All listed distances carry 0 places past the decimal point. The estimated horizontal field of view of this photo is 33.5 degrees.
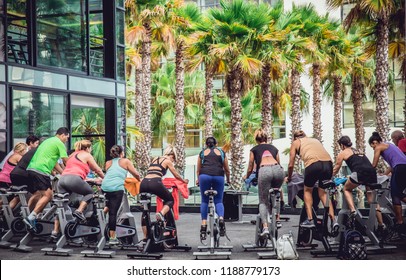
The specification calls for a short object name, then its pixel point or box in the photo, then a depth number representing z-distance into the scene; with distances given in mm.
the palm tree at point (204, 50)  20188
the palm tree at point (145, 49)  23969
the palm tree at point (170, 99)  30281
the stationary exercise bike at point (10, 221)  9938
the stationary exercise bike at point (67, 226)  9312
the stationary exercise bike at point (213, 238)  8672
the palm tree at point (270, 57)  20562
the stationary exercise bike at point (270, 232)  8762
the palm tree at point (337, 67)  23938
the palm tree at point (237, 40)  19516
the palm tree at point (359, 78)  24828
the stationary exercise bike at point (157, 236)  8742
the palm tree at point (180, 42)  24359
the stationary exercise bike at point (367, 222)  9055
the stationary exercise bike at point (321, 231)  8664
